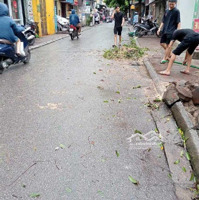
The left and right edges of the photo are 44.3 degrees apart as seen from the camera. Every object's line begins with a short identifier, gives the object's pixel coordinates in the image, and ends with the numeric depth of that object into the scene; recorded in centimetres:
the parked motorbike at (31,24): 1451
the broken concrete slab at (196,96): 431
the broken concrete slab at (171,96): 424
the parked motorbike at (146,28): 1783
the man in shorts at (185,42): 610
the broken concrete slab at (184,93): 434
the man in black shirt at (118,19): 1184
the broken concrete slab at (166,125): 341
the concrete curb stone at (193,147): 273
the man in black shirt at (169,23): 749
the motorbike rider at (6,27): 675
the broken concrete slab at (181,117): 352
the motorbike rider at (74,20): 1606
